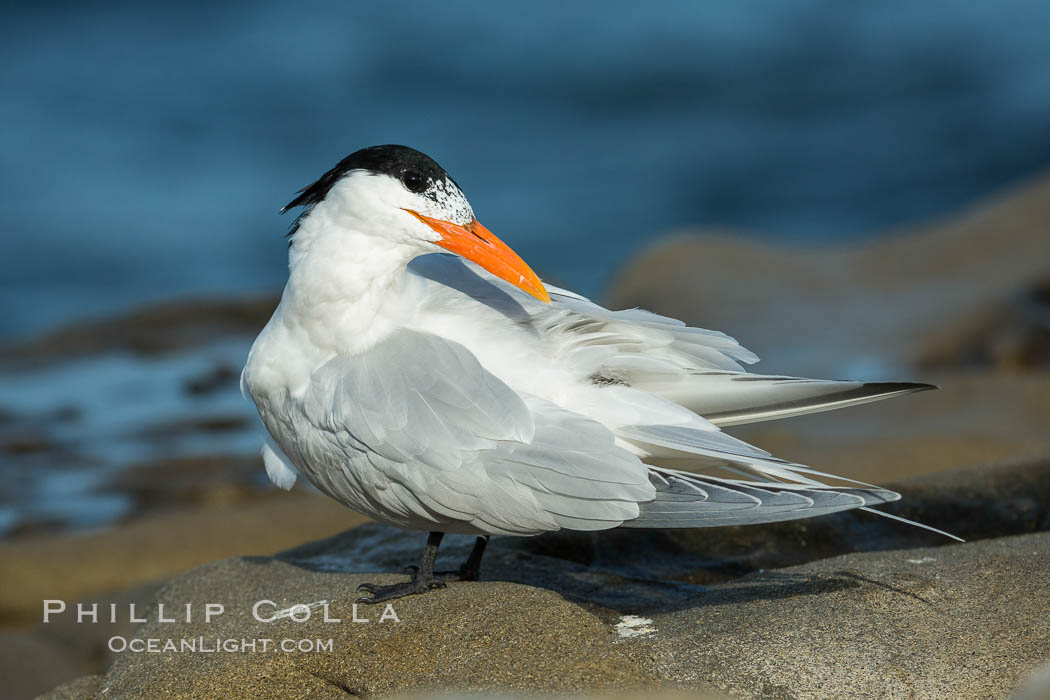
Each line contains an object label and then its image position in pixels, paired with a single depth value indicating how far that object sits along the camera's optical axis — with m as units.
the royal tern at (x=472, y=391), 5.60
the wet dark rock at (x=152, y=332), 17.66
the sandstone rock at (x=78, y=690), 6.39
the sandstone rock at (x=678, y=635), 5.06
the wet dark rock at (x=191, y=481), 12.26
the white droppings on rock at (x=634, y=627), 5.52
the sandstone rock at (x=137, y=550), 9.76
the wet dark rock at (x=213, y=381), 15.78
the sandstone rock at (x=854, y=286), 14.20
